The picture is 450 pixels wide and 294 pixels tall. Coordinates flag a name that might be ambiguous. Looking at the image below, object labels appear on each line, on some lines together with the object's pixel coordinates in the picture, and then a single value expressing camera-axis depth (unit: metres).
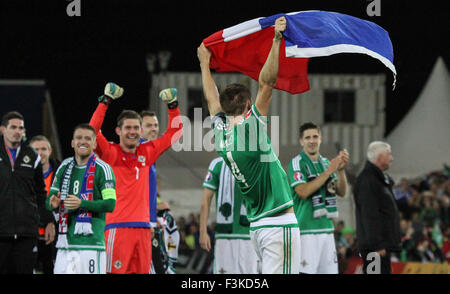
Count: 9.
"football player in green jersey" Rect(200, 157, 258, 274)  18.48
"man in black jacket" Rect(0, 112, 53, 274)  16.66
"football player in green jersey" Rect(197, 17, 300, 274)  12.19
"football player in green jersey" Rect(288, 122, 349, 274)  18.41
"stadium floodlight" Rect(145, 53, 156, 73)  44.37
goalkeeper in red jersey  16.53
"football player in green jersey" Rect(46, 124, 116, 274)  15.30
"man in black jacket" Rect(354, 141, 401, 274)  18.69
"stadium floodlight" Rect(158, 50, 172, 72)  43.06
